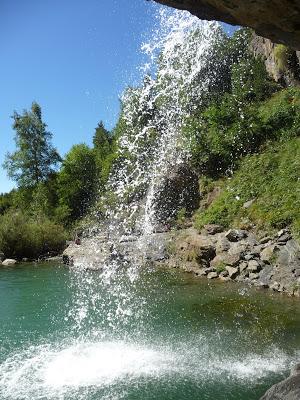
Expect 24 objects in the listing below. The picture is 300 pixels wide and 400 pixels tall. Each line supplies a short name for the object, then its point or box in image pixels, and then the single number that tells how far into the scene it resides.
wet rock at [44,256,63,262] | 33.57
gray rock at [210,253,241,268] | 21.42
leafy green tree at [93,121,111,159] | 66.19
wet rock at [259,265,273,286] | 18.86
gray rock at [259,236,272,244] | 21.21
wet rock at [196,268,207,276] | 22.66
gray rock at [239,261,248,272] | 20.69
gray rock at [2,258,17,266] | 32.44
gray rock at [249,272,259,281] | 19.69
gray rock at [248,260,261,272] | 20.02
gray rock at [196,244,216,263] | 23.36
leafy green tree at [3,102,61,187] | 57.56
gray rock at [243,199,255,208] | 26.20
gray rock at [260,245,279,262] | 19.72
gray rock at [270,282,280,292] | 18.09
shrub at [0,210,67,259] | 34.78
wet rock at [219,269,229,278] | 21.28
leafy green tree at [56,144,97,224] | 54.79
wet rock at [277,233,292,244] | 20.17
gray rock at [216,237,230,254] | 22.52
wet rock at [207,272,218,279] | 21.76
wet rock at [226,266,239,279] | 20.81
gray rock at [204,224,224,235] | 25.52
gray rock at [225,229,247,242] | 22.73
